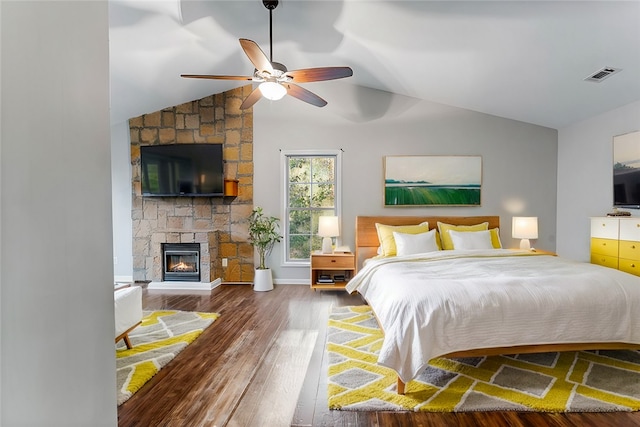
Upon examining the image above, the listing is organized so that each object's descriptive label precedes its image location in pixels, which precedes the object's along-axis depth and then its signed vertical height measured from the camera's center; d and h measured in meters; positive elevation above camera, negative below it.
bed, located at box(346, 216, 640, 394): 2.23 -0.72
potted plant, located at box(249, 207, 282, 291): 5.10 -0.42
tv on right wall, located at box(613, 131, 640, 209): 3.84 +0.41
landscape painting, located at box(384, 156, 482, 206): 5.26 +0.42
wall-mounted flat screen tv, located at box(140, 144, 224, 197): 5.41 +0.66
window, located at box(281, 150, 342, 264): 5.43 +0.19
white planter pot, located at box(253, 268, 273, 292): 5.08 -1.03
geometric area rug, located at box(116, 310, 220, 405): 2.43 -1.15
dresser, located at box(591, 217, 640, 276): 3.66 -0.41
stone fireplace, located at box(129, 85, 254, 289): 5.47 +0.20
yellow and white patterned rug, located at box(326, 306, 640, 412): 2.11 -1.18
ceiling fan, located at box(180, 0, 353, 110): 2.90 +1.18
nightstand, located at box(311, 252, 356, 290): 4.81 -0.78
